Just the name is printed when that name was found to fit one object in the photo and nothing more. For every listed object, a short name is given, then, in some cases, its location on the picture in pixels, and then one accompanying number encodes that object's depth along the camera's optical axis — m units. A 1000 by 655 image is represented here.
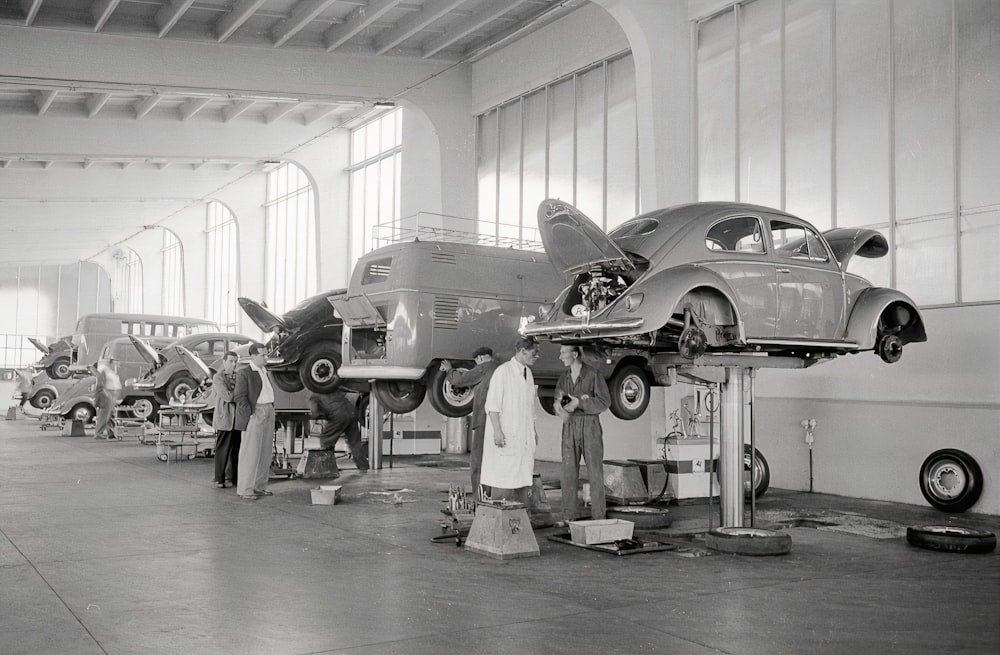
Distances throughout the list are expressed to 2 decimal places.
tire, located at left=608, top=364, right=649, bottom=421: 11.85
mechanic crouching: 14.67
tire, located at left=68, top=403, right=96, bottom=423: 25.97
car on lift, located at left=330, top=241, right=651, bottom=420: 11.44
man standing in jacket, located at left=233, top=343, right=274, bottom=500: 11.54
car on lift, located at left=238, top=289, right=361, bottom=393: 14.10
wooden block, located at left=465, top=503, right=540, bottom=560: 7.60
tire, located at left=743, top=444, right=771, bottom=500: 12.09
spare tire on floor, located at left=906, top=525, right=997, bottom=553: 8.04
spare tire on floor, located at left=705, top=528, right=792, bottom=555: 7.89
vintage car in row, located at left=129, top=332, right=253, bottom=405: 21.67
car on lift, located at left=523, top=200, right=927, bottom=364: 8.20
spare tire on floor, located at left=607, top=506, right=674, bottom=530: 9.48
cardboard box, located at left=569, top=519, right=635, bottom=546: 8.18
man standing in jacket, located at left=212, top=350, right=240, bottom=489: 12.81
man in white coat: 8.30
